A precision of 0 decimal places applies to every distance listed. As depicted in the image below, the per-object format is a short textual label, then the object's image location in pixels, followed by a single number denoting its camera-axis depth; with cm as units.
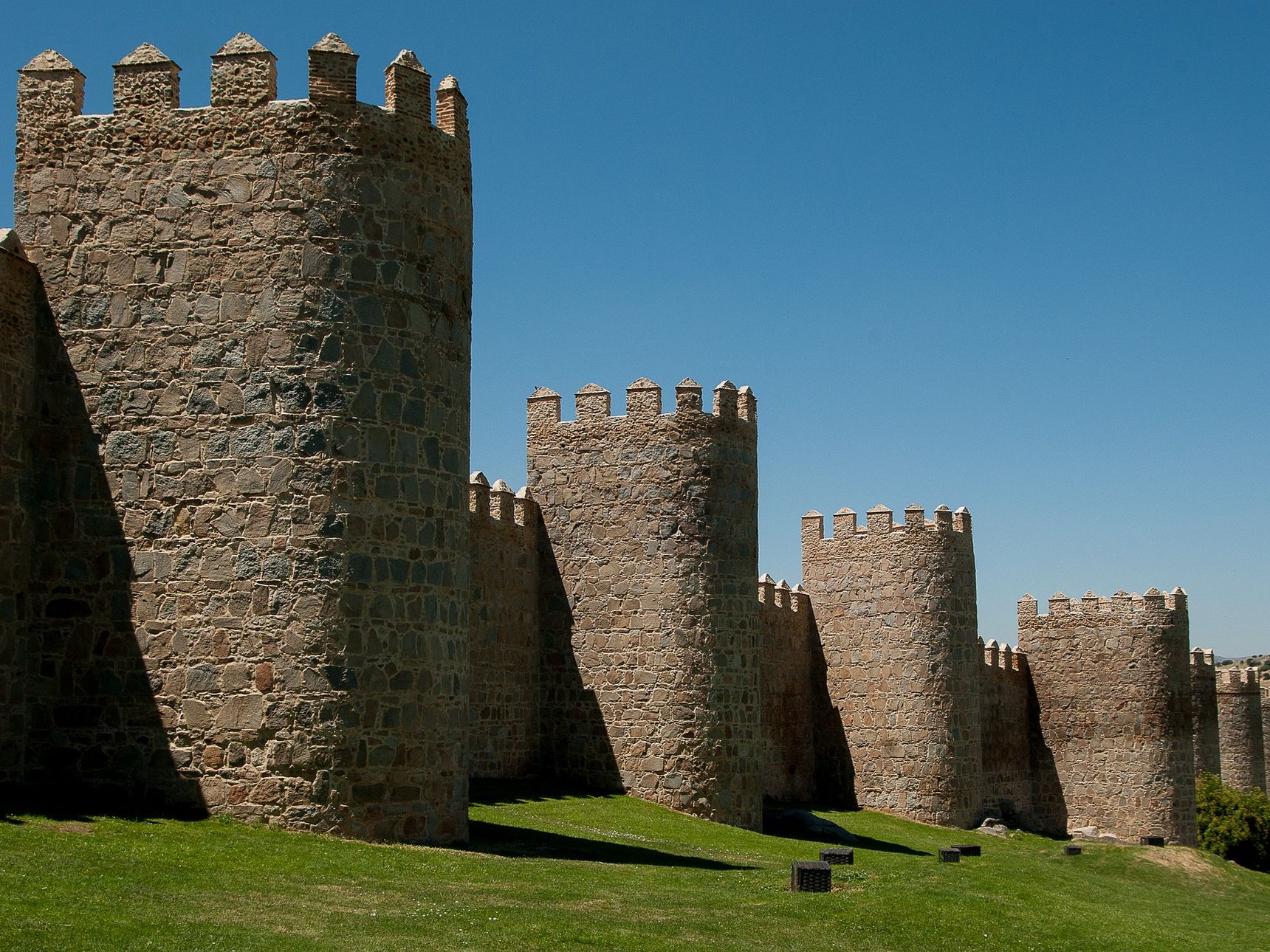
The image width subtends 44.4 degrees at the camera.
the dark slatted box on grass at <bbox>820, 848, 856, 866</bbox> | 1838
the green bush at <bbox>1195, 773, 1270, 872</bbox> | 4244
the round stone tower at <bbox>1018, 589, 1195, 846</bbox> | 3881
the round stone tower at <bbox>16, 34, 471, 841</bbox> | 1462
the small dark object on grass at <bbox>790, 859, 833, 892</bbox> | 1512
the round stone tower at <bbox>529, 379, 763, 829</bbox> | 2523
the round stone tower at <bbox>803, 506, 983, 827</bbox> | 3319
